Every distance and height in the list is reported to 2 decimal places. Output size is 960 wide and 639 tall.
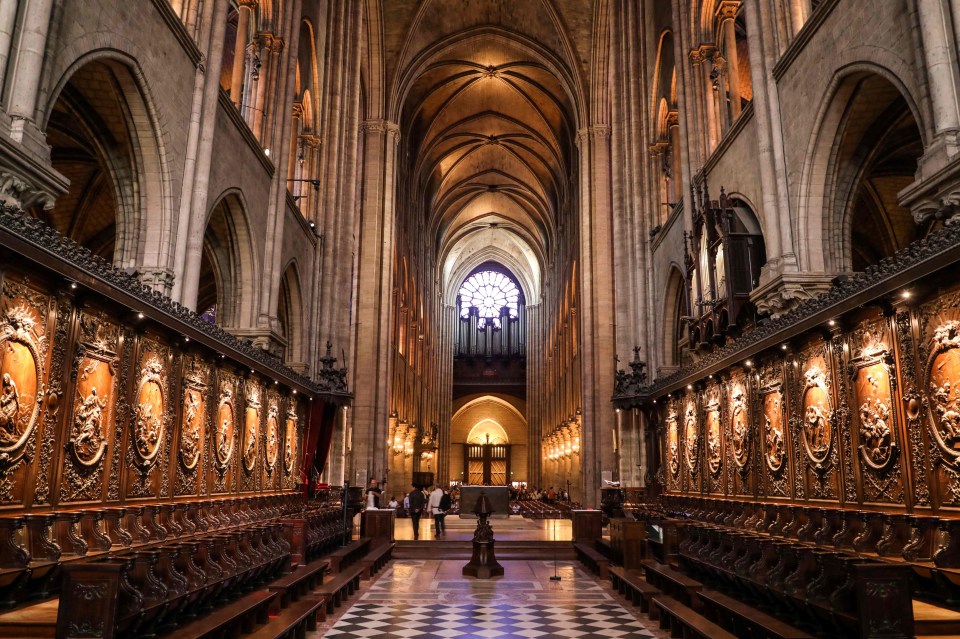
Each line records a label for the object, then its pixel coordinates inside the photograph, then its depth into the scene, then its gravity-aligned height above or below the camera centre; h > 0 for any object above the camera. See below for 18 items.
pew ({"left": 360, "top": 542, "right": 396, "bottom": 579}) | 11.12 -1.10
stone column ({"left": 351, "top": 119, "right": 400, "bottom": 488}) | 23.91 +6.29
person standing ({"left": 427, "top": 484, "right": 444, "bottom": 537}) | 17.09 -0.40
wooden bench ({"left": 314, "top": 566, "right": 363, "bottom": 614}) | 8.03 -1.10
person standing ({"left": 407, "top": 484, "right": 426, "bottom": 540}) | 18.37 -0.39
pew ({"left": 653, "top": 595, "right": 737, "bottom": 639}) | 5.74 -1.06
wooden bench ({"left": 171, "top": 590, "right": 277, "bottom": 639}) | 4.97 -0.94
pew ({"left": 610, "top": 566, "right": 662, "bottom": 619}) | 8.20 -1.11
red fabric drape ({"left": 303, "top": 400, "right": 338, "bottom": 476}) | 16.97 +1.24
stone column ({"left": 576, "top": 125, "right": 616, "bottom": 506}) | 23.88 +6.02
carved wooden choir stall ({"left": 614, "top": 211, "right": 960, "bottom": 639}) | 5.14 +0.18
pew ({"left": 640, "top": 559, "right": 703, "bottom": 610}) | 7.33 -0.95
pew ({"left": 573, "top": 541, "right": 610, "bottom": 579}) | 11.56 -1.10
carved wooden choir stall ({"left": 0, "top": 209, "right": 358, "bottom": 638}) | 4.83 +0.10
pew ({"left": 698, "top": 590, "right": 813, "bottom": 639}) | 4.93 -0.89
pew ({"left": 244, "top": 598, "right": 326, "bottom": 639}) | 5.79 -1.10
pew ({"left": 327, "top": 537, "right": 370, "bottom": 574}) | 10.30 -0.97
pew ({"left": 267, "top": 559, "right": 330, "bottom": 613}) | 7.16 -0.95
